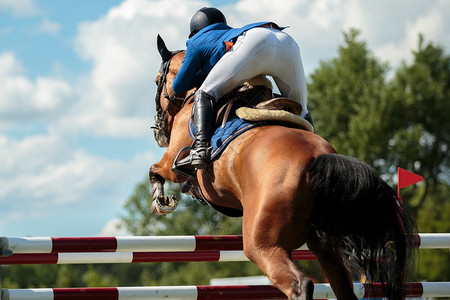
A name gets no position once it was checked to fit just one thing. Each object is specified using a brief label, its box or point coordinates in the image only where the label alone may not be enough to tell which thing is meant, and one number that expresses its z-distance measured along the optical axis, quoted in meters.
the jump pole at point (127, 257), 11.96
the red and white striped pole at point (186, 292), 10.75
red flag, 14.20
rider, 11.23
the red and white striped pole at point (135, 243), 11.09
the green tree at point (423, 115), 75.25
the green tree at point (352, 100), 74.62
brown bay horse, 9.27
